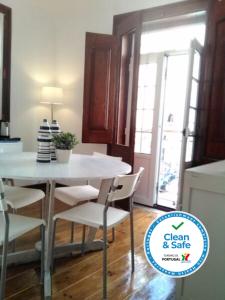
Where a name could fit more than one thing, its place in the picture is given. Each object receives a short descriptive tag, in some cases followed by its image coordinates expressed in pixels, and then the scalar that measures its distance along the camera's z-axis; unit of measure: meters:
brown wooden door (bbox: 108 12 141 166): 3.31
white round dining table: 1.65
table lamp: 3.89
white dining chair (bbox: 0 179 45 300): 1.51
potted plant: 2.06
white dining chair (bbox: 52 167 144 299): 1.73
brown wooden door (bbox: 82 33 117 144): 3.39
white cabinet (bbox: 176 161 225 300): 1.46
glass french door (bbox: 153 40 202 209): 2.65
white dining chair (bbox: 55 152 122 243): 2.27
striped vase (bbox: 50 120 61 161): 2.13
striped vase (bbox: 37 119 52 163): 2.03
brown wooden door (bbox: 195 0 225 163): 2.78
